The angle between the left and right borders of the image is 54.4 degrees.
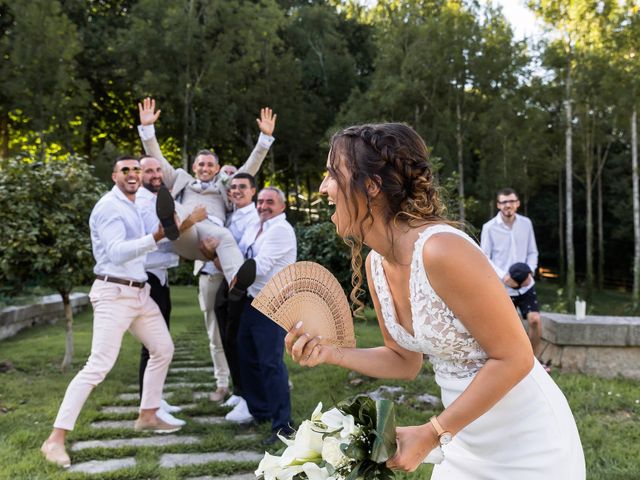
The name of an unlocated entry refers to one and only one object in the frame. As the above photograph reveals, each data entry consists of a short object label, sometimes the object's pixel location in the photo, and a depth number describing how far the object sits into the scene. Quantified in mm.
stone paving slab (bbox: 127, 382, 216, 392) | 7293
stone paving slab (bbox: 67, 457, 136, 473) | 4508
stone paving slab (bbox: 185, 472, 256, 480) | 4420
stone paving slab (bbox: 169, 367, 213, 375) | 8338
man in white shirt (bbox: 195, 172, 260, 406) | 6434
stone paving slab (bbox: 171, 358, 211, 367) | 8872
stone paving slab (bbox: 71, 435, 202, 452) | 5059
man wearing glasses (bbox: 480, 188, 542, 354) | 7469
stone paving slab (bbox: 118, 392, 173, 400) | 6695
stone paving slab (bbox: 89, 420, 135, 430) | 5646
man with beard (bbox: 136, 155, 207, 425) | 6148
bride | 1782
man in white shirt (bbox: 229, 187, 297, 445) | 5395
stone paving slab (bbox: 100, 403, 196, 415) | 6168
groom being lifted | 6031
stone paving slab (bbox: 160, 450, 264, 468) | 4730
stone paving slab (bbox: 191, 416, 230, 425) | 5828
